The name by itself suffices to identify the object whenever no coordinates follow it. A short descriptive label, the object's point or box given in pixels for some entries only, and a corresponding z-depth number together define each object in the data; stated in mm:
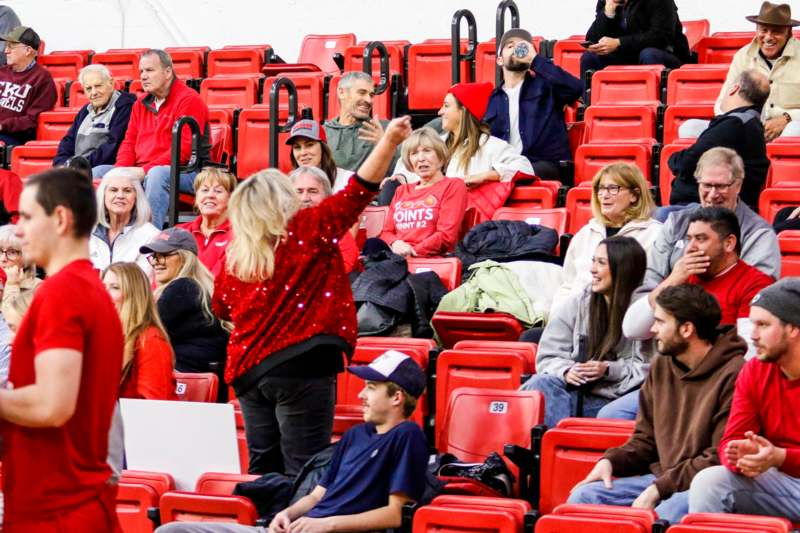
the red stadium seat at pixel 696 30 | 19625
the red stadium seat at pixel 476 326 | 12687
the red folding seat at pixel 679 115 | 16219
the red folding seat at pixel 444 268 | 13570
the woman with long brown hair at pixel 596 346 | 10953
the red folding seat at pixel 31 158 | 18500
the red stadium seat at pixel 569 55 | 18750
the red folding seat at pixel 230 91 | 19406
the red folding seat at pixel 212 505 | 10031
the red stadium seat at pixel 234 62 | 20969
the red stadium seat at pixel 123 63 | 21484
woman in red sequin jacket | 9930
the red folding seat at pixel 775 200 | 14062
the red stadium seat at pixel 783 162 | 14922
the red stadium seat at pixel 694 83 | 17047
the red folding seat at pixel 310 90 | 18547
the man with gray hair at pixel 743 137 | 13477
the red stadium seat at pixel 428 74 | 18797
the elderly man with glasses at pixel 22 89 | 19703
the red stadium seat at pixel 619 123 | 16437
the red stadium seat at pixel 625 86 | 17281
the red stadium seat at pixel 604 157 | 15430
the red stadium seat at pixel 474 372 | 11617
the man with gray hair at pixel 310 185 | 12828
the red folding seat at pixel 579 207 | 14773
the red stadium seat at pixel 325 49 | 21484
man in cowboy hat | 15742
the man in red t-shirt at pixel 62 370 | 6402
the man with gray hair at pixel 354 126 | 16109
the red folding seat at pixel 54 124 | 19483
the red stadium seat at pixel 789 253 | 12766
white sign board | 10625
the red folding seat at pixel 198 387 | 11812
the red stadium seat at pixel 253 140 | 17703
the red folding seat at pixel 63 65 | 22109
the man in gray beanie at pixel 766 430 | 8844
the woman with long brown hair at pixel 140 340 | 11328
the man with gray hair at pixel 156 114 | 17016
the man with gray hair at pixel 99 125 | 17750
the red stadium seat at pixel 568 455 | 9992
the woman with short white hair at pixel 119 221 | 14641
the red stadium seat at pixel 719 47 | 18625
